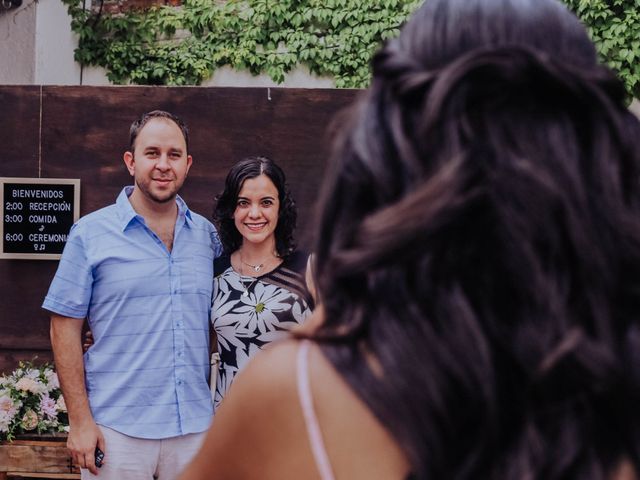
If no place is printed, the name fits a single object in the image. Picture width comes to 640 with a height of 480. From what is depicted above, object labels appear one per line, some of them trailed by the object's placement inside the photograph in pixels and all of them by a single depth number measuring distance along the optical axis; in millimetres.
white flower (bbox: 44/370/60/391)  4652
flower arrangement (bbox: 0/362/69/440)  4387
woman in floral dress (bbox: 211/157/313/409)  3285
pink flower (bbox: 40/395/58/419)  4453
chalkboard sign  4969
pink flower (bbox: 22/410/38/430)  4414
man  3422
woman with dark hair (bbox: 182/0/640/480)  820
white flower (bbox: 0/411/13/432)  4316
